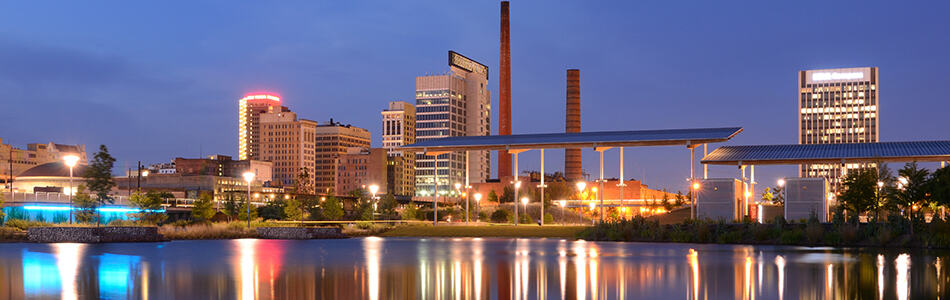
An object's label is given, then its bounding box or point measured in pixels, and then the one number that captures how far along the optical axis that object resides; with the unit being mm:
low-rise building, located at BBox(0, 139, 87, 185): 194750
